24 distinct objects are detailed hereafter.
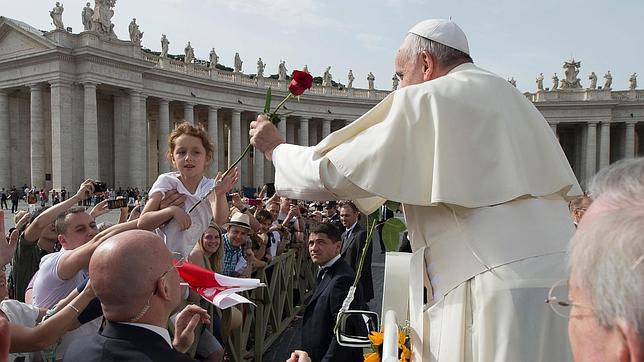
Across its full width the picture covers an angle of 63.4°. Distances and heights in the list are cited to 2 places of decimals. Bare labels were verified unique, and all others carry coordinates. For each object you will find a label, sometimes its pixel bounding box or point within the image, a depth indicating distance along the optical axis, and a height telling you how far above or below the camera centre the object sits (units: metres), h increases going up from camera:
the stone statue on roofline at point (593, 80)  59.00 +8.98
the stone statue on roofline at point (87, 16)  37.25 +10.21
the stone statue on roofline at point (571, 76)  59.72 +9.58
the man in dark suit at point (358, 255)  7.78 -1.46
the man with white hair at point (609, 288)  1.02 -0.27
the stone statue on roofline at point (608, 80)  58.65 +8.88
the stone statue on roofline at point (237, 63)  50.22 +9.34
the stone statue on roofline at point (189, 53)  46.49 +9.57
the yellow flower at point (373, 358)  2.56 -0.98
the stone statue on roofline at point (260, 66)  51.38 +9.17
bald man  2.21 -0.62
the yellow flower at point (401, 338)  2.41 -0.83
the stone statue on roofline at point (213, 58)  48.97 +9.66
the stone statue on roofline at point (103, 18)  38.11 +10.48
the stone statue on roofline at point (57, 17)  37.38 +10.18
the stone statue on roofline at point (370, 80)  58.91 +8.99
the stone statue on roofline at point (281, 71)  53.31 +9.04
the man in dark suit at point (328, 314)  4.44 -1.41
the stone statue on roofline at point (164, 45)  45.26 +10.01
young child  4.10 -0.21
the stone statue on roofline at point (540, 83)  59.94 +8.79
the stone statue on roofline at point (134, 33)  41.03 +9.98
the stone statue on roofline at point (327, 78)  56.76 +8.98
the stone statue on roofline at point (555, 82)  60.88 +9.06
